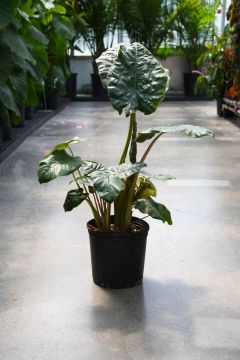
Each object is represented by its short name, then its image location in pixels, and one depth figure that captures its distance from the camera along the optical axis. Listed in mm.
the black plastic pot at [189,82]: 11812
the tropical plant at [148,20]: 10992
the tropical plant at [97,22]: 10992
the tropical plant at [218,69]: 7551
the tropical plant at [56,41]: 6684
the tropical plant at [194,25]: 11125
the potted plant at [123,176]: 2322
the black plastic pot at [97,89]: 11625
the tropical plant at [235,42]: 6625
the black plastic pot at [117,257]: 2441
